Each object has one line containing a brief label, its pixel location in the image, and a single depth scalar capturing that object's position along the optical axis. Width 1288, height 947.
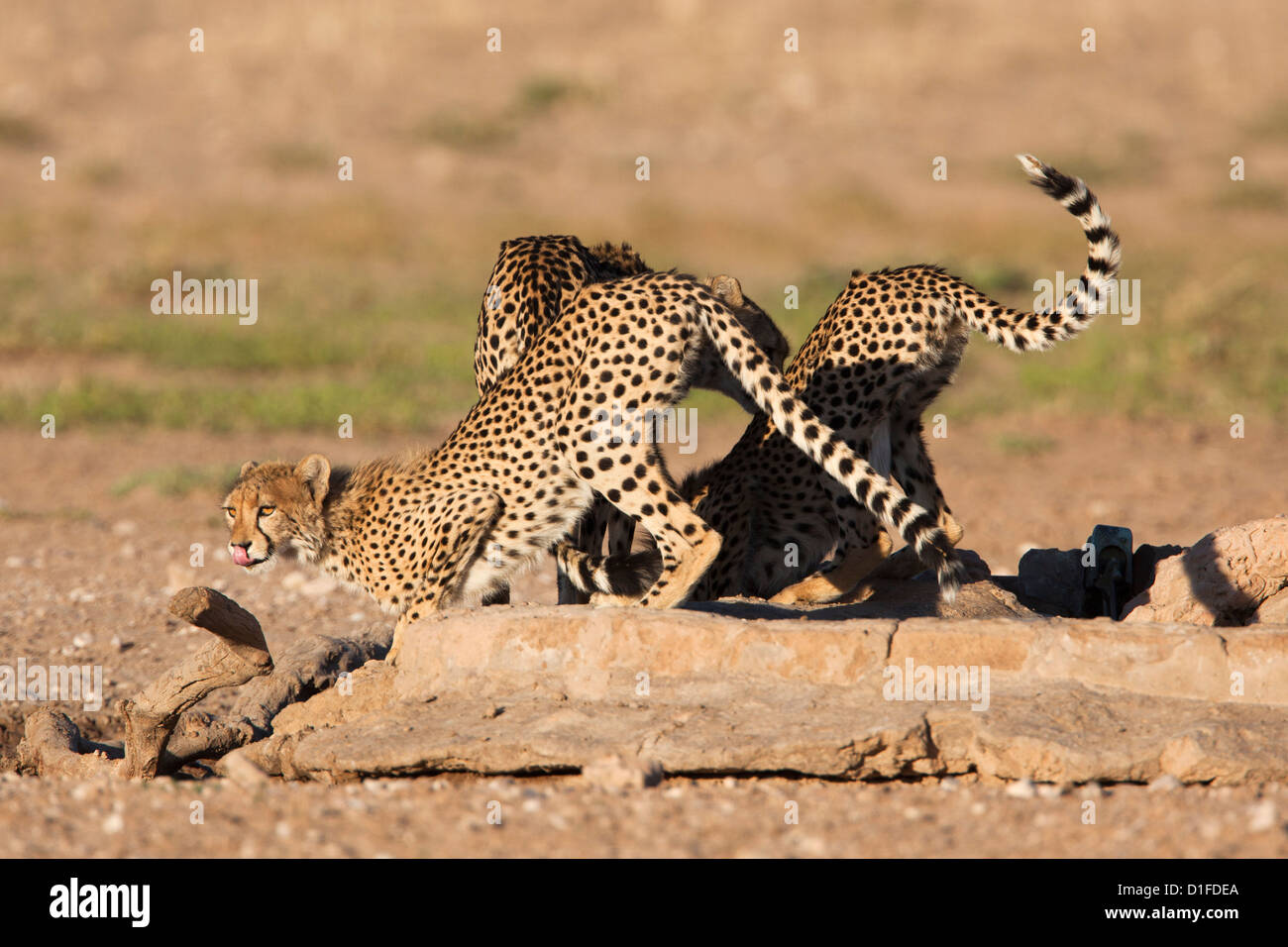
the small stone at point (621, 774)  8.08
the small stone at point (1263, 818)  6.87
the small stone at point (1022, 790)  7.77
